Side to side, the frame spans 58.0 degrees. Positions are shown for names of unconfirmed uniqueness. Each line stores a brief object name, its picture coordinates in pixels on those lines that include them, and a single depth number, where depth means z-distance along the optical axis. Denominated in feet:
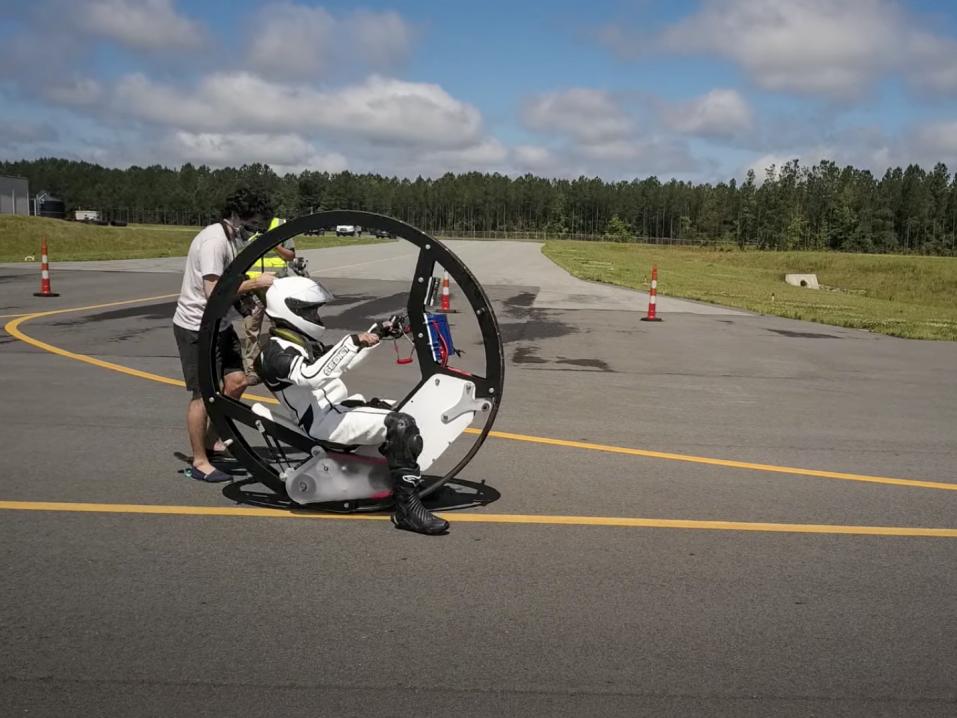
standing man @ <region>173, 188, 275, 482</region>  18.85
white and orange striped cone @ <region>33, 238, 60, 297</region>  61.05
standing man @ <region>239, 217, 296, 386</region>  19.29
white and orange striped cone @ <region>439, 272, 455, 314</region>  55.83
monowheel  16.44
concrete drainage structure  149.22
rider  16.39
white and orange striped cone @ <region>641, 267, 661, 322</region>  58.34
